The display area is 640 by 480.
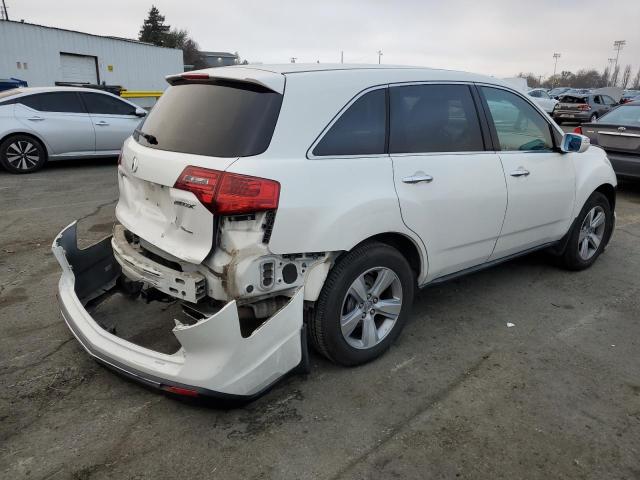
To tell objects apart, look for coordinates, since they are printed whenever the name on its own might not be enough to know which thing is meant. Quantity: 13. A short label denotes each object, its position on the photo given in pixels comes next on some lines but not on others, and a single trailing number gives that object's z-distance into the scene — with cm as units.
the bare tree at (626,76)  13726
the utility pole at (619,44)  10128
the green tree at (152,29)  6350
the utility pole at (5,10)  5165
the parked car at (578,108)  2266
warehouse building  2206
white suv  249
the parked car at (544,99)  2647
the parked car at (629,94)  3438
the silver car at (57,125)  871
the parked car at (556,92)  3660
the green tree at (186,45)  6186
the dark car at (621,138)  773
